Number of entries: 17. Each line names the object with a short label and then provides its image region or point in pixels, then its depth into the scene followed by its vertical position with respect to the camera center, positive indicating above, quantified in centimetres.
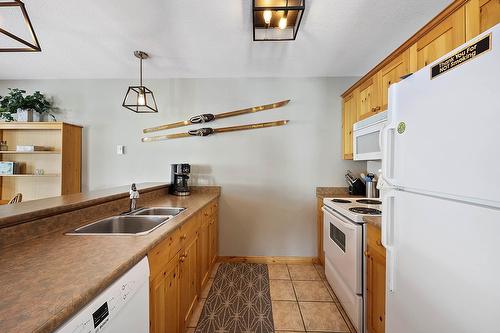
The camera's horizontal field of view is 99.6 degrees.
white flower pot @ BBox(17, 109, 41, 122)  273 +64
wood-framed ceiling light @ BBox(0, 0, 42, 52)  168 +123
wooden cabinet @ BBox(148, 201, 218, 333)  105 -70
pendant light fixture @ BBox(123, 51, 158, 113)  290 +90
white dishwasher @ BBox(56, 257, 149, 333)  57 -46
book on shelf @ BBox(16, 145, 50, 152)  275 +22
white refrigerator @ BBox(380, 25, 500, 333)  67 -10
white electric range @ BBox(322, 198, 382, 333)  156 -69
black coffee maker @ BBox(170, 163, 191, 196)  254 -16
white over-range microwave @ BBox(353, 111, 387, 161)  182 +30
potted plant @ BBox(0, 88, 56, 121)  271 +76
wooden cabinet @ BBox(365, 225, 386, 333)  133 -75
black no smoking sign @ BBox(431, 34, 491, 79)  69 +41
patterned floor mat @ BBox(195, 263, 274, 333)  169 -126
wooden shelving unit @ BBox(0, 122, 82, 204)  283 +3
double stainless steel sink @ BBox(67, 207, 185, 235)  138 -40
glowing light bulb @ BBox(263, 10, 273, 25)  155 +113
